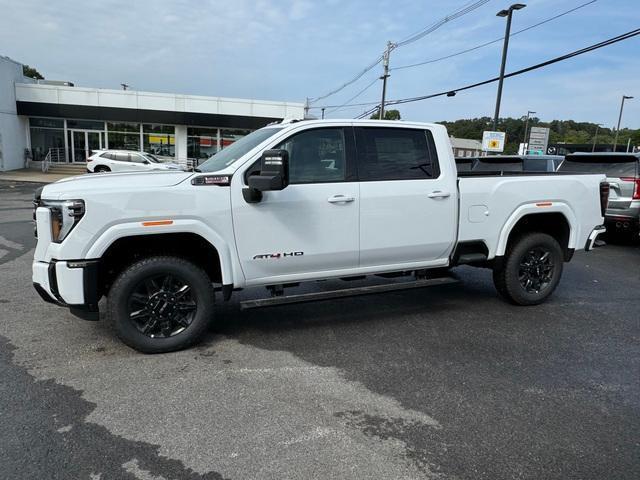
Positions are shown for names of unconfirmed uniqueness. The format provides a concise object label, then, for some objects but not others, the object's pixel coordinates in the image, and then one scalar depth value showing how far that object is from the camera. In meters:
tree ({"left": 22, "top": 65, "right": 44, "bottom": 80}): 65.59
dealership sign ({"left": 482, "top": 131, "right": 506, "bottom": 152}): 21.56
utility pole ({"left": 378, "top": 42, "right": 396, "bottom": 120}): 32.62
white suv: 24.06
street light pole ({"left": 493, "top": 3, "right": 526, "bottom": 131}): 17.98
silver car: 9.55
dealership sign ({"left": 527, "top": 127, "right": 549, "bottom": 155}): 35.22
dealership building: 28.59
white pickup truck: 3.81
